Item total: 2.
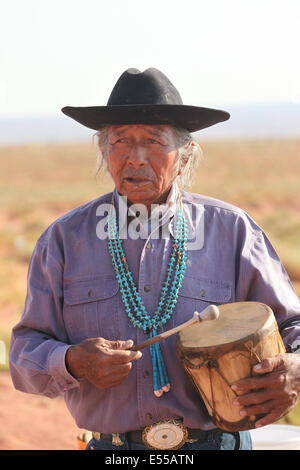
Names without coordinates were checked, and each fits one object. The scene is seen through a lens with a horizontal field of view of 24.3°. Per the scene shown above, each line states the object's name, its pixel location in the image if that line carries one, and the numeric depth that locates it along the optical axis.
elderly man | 2.60
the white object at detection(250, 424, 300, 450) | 3.31
